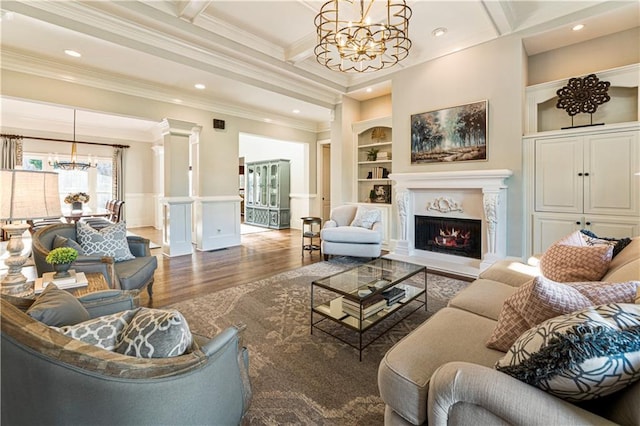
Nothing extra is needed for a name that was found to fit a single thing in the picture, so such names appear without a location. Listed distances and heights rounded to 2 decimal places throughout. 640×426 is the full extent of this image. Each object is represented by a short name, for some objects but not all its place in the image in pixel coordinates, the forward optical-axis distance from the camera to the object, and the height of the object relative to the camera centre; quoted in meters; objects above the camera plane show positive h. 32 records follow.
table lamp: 1.54 +0.04
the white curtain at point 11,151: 6.52 +1.39
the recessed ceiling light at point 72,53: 3.58 +1.99
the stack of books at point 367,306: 2.30 -0.79
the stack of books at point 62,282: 1.89 -0.47
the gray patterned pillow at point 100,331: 0.93 -0.40
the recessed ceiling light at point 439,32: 3.78 +2.35
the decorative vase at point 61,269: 2.03 -0.40
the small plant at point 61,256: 2.00 -0.31
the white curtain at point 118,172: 8.21 +1.13
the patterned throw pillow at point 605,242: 1.92 -0.24
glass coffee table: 2.22 -0.76
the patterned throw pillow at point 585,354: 0.78 -0.41
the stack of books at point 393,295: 2.49 -0.75
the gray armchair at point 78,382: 0.78 -0.49
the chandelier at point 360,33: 2.41 +2.28
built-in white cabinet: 3.16 +0.31
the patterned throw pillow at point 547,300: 1.10 -0.35
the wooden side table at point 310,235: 5.34 -0.45
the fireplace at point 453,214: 3.86 -0.06
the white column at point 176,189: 5.07 +0.41
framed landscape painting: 4.05 +1.12
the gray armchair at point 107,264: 2.47 -0.48
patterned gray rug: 1.60 -1.05
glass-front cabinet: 8.42 +0.54
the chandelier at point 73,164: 6.76 +1.17
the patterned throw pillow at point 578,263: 1.84 -0.36
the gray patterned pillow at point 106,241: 2.85 -0.29
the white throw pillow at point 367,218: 4.83 -0.13
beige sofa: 0.84 -0.62
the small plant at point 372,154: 5.81 +1.13
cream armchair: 4.48 -0.40
